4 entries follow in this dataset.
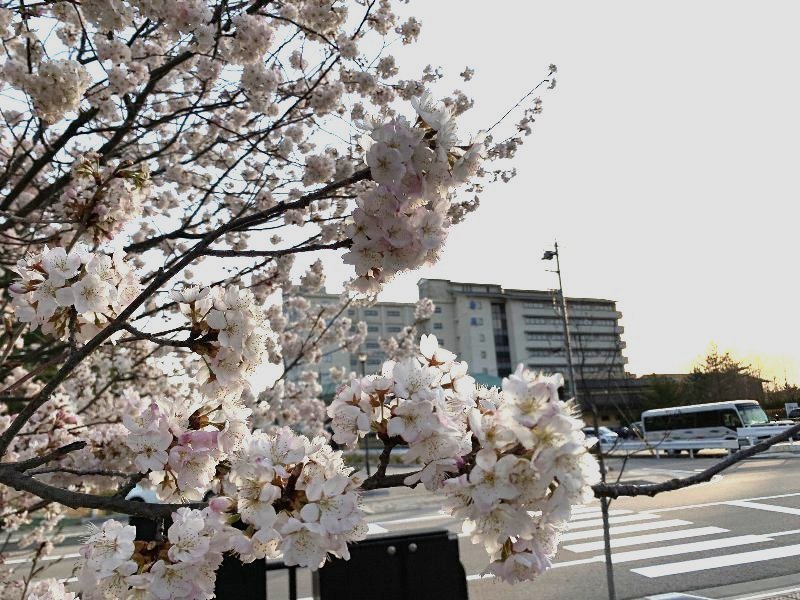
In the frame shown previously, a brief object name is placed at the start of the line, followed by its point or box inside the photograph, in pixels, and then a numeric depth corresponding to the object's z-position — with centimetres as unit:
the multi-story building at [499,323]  6569
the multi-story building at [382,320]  6043
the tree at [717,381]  2489
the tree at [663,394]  3866
